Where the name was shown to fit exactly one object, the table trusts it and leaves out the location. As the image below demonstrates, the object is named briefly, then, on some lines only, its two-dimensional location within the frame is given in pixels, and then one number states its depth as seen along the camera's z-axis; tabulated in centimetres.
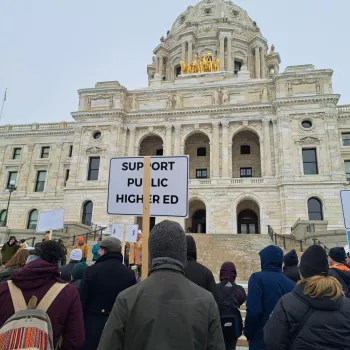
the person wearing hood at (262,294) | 392
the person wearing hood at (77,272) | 500
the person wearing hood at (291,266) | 539
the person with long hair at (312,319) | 246
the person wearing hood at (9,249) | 893
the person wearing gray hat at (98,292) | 383
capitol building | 2714
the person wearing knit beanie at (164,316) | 183
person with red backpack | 263
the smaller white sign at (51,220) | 1204
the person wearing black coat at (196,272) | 392
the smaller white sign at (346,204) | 614
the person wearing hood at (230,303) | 422
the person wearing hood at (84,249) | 1213
